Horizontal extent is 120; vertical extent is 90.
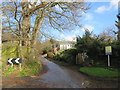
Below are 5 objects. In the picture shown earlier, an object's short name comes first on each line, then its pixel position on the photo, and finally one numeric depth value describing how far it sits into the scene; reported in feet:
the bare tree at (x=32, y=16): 32.85
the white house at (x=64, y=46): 161.01
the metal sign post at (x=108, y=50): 30.05
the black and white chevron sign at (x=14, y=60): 26.37
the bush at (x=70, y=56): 44.86
